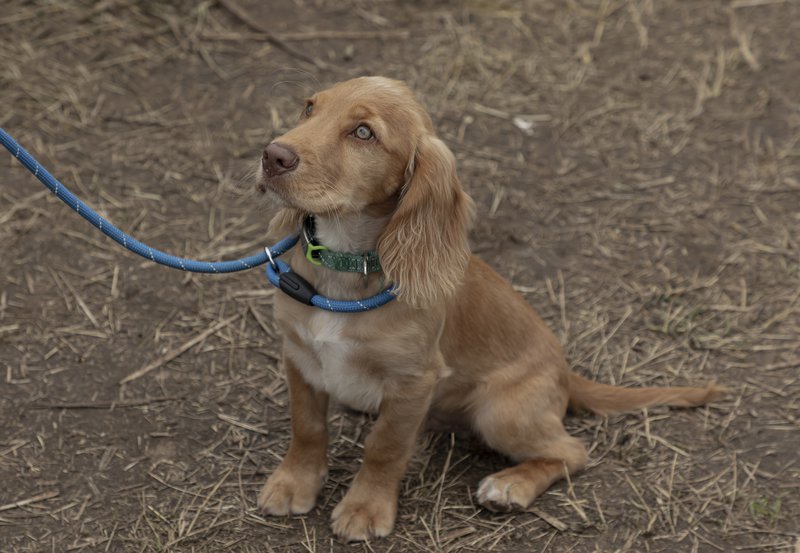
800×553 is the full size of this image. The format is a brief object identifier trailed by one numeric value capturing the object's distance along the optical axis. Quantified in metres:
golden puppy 3.05
